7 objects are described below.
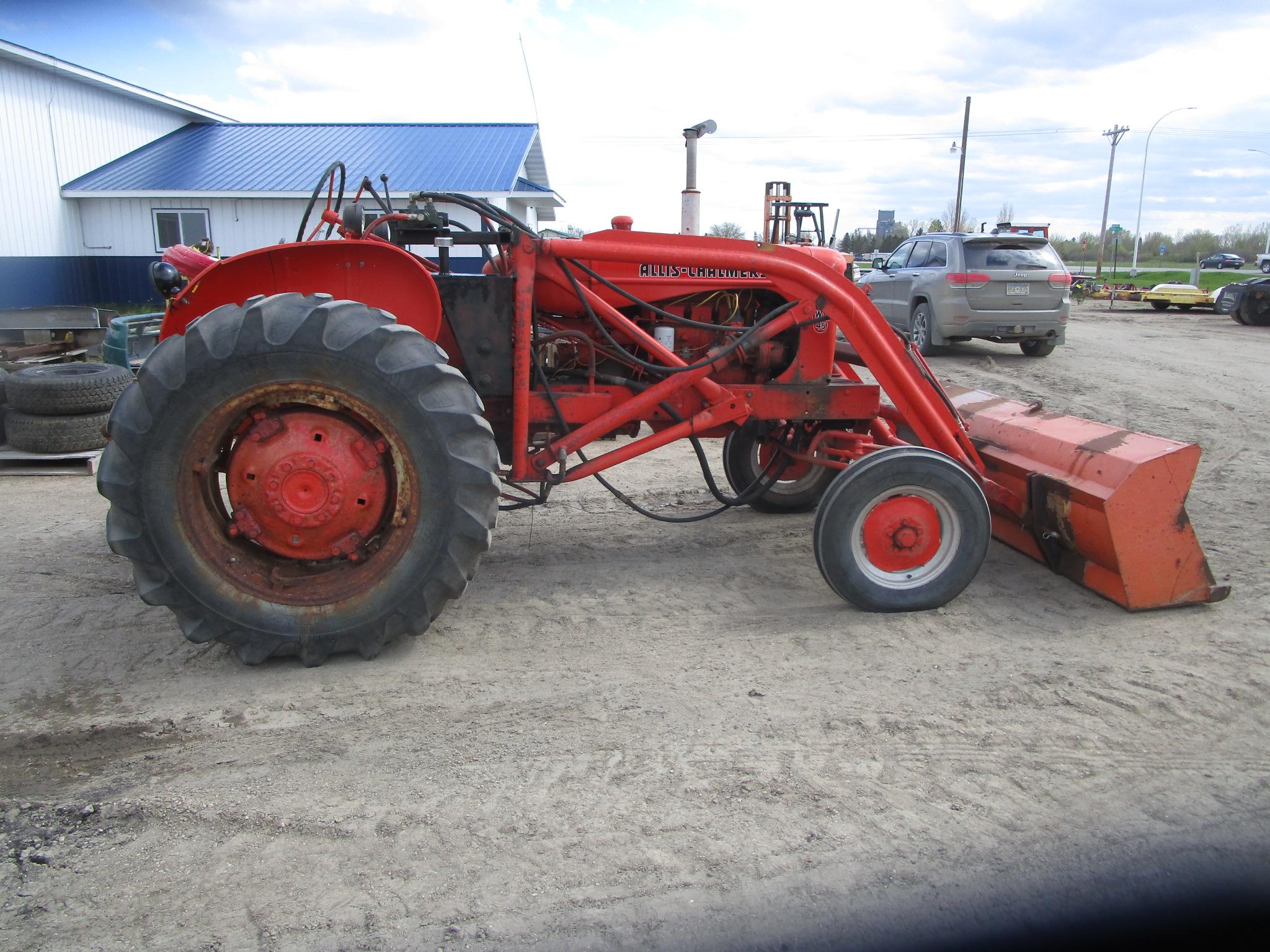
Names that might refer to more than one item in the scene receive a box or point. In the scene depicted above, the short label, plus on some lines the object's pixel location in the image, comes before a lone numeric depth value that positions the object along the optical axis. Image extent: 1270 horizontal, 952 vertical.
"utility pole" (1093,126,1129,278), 40.44
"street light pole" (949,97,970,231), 35.22
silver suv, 12.09
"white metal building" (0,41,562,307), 17.50
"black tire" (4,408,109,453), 7.07
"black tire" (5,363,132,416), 7.02
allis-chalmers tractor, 3.54
